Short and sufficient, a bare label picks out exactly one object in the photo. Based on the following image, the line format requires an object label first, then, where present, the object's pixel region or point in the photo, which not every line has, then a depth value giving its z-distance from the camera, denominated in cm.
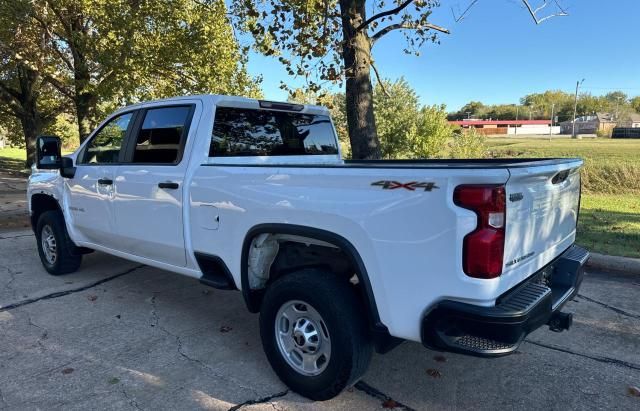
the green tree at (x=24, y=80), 1320
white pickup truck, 237
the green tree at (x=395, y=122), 2373
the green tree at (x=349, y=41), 776
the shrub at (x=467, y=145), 2048
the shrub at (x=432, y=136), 2266
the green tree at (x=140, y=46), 1325
